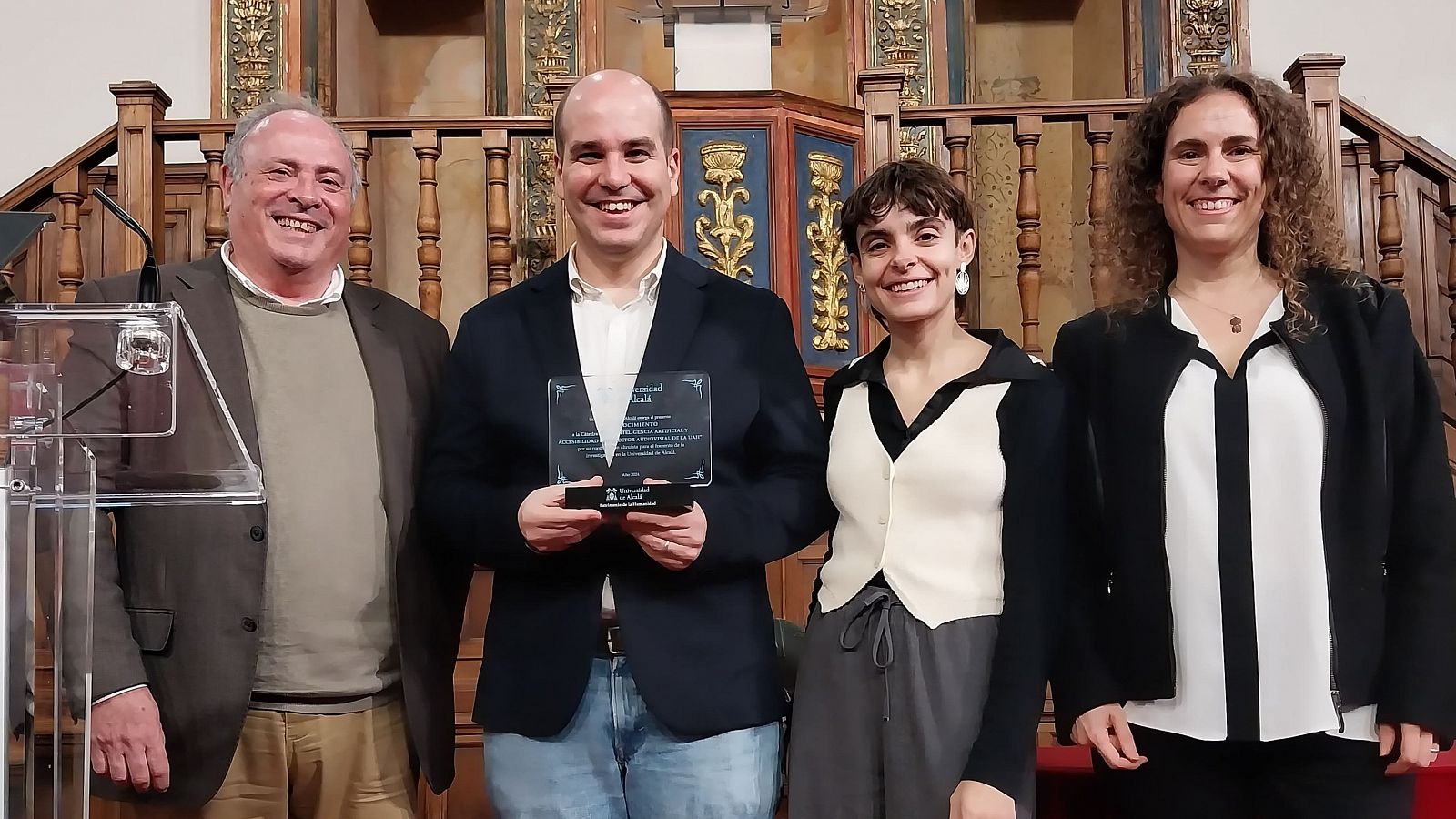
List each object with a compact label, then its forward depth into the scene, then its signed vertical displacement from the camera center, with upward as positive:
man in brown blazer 1.90 -0.19
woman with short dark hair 1.66 -0.14
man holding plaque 1.62 -0.05
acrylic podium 1.21 -0.02
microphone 1.67 +0.25
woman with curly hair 1.64 -0.09
